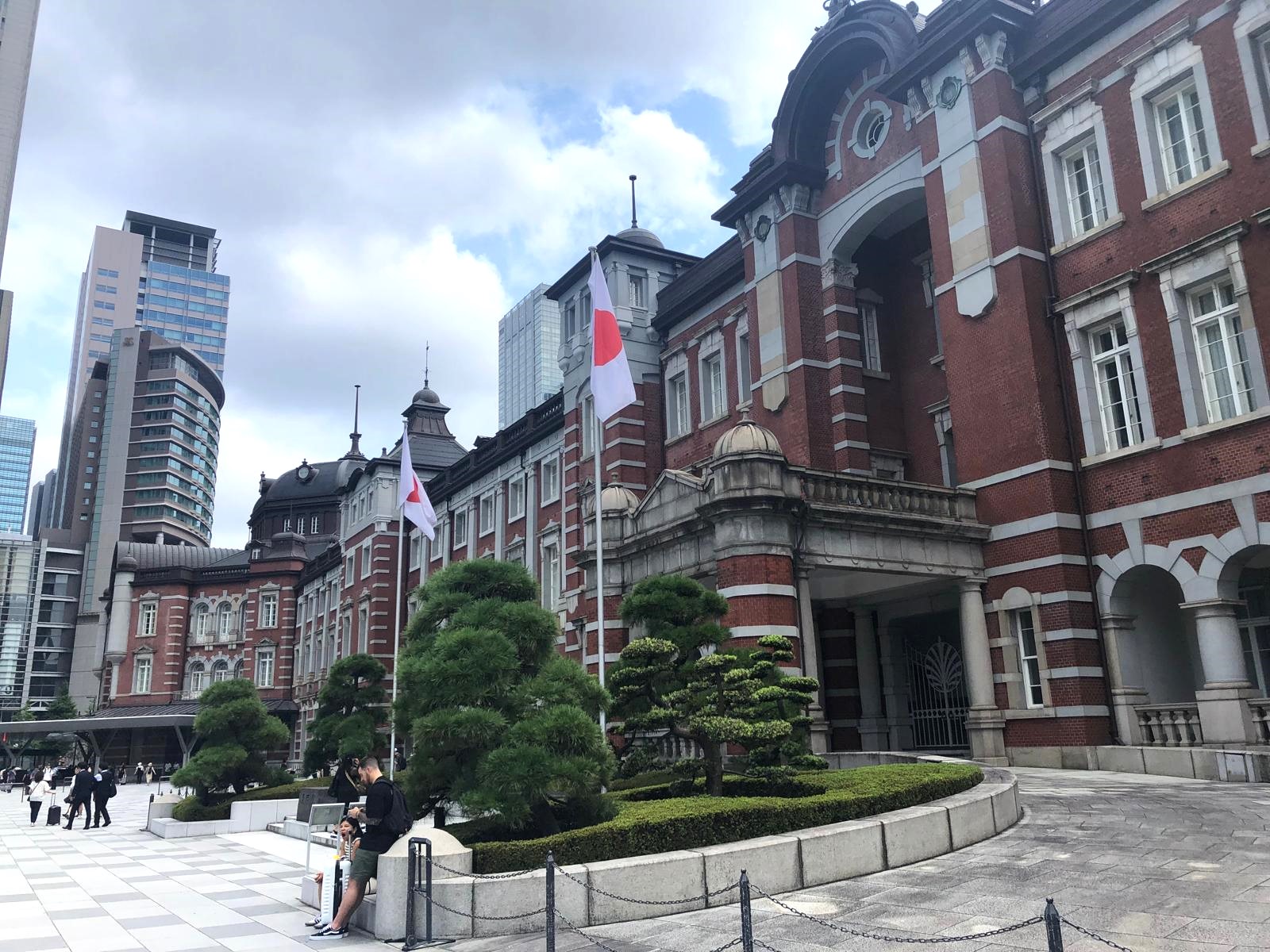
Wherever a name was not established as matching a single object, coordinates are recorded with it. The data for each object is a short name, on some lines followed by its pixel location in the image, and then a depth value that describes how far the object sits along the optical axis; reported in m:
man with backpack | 9.56
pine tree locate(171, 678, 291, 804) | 24.39
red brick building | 16.92
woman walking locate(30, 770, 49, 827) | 40.34
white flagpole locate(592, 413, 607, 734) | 15.38
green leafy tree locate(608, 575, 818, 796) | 12.55
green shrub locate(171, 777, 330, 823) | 23.98
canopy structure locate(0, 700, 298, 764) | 48.58
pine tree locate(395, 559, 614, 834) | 10.06
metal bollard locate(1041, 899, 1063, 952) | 4.73
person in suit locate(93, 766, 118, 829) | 26.73
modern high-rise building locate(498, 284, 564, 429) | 164.38
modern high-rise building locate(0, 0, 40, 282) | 94.94
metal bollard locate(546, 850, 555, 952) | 7.66
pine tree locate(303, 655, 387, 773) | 26.81
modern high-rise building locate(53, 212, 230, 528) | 139.75
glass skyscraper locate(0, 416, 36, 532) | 177.38
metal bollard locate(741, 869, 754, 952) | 6.46
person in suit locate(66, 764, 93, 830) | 25.92
